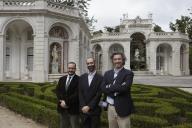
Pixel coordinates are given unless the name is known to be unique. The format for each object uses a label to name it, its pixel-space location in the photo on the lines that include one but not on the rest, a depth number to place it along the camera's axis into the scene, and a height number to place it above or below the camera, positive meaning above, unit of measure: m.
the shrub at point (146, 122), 3.49 -1.14
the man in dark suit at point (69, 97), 3.41 -0.60
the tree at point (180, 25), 28.10 +6.97
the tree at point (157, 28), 31.36 +6.84
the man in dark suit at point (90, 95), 3.13 -0.53
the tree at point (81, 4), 21.27 +7.71
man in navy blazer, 2.82 -0.45
